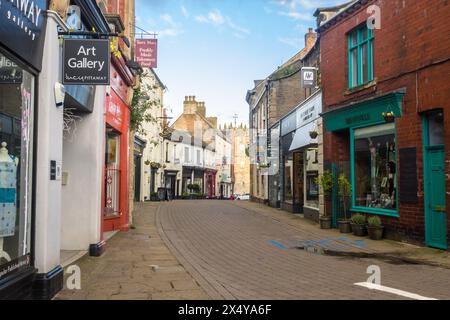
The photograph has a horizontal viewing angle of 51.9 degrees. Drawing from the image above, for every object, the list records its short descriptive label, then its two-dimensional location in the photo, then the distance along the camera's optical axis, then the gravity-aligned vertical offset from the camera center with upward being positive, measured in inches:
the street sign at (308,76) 724.1 +160.6
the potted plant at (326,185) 591.8 -9.6
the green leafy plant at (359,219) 516.7 -46.8
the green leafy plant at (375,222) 483.4 -46.6
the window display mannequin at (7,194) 215.8 -7.0
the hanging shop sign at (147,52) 699.6 +194.3
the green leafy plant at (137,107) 608.2 +96.6
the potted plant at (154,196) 1317.4 -49.3
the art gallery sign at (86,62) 271.7 +70.5
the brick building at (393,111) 415.5 +69.4
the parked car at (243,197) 2270.7 -93.1
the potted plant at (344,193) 544.4 -18.2
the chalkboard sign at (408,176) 441.4 +1.7
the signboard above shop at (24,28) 199.3 +70.7
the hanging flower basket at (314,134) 664.2 +63.3
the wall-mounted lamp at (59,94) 257.2 +47.9
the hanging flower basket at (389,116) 467.2 +62.5
